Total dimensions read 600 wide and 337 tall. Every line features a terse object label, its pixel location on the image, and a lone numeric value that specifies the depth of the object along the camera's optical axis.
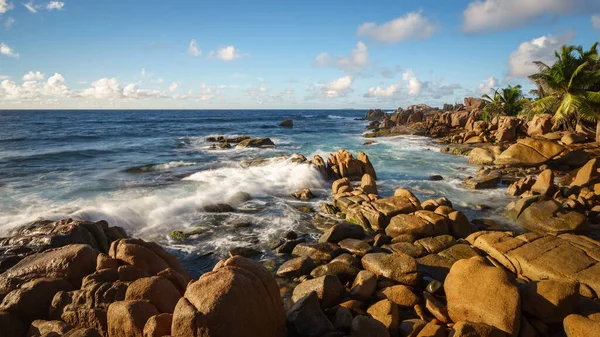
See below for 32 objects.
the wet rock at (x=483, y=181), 20.22
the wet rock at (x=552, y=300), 6.79
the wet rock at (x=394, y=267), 8.93
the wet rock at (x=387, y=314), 6.71
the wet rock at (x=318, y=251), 10.69
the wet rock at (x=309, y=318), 6.57
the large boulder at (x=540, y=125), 36.00
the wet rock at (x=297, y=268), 9.78
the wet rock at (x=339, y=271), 9.30
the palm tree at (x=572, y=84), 30.66
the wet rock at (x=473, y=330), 5.79
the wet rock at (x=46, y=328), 5.57
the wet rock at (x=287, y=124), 79.66
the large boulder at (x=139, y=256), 7.36
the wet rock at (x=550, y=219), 12.70
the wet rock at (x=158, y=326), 5.02
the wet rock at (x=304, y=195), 18.83
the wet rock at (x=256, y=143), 41.27
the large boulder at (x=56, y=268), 7.02
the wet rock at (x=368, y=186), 18.11
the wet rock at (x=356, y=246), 10.95
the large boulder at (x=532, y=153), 24.69
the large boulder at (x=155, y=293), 5.81
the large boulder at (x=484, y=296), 6.52
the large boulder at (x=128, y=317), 5.21
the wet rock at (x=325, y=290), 7.88
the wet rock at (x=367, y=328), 6.11
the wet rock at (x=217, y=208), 16.44
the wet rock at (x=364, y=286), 8.09
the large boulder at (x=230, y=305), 4.96
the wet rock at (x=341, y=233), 12.17
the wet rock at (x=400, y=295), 7.88
